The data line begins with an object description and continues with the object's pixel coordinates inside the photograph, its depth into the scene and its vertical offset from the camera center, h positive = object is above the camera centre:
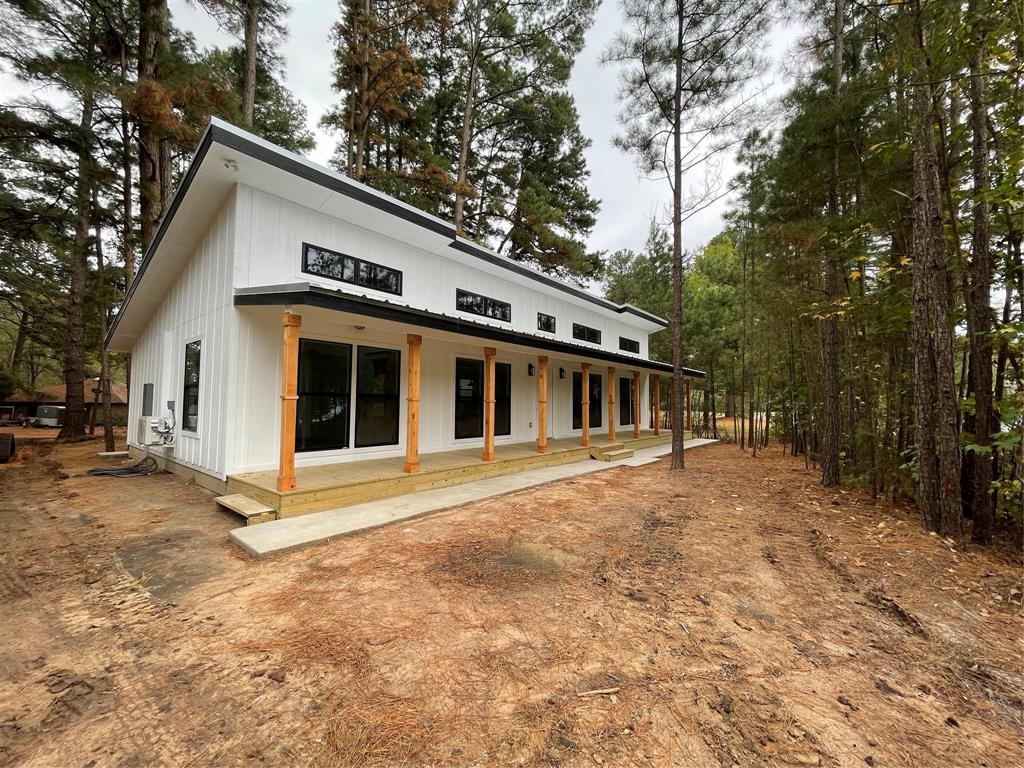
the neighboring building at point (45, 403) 18.08 -0.20
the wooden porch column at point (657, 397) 13.37 +0.15
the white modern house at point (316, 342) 5.14 +1.01
